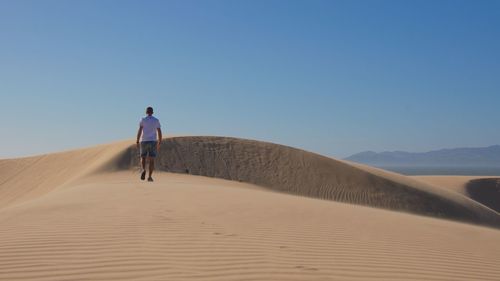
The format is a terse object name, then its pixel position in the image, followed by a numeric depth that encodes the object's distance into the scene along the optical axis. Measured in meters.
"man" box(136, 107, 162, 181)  12.52
